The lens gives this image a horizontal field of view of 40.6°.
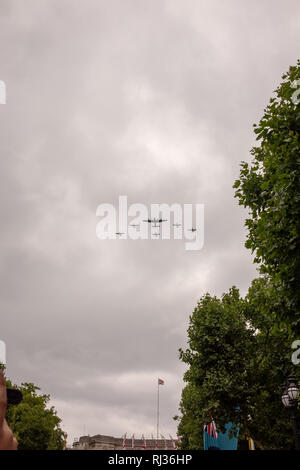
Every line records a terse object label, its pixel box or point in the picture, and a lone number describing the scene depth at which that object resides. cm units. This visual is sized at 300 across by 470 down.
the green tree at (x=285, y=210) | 1115
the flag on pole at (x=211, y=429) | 3148
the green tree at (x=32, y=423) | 5194
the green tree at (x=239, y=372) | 2402
